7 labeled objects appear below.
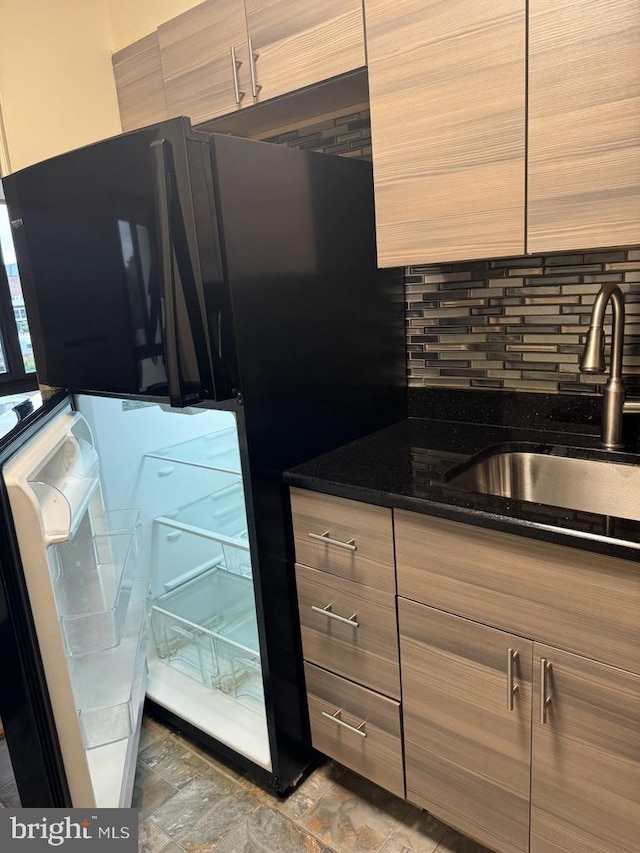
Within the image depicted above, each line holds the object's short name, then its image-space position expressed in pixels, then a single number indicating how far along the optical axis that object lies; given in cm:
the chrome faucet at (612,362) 124
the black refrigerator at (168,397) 118
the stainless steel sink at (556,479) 134
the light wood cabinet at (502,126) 107
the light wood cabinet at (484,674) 103
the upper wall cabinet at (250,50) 139
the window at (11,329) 209
